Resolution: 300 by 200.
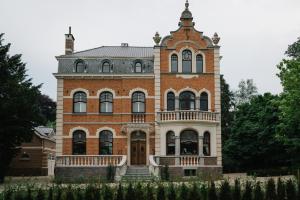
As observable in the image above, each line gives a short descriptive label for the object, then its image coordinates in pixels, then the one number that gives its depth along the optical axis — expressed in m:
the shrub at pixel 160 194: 17.81
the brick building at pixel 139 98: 36.09
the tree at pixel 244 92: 68.00
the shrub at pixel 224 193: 18.06
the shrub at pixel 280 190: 18.44
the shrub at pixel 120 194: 17.75
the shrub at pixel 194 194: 17.84
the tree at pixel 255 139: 40.53
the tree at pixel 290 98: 28.69
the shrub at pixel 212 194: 17.94
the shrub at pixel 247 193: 18.02
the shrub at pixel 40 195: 17.56
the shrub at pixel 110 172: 32.82
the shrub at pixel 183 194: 18.00
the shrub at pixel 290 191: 18.45
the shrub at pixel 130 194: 17.76
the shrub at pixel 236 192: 18.09
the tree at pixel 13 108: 31.34
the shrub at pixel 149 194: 17.70
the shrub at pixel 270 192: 18.37
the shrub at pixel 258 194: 18.06
